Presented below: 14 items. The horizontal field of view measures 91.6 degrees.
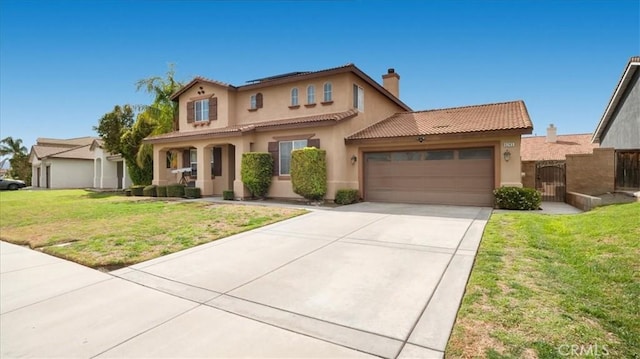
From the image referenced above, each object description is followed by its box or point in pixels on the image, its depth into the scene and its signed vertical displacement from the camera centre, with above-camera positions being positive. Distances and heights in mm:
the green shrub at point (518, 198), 11508 -890
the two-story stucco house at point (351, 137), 12984 +1760
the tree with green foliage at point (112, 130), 24156 +3471
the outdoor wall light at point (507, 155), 12219 +729
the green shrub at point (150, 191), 19453 -1041
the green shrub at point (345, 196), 13766 -976
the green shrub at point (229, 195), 16156 -1079
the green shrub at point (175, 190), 18312 -927
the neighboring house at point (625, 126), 12828 +2682
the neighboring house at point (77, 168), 30906 +701
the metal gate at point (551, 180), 14469 -279
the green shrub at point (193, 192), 17427 -996
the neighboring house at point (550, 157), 14594 +1369
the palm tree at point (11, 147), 45062 +4015
